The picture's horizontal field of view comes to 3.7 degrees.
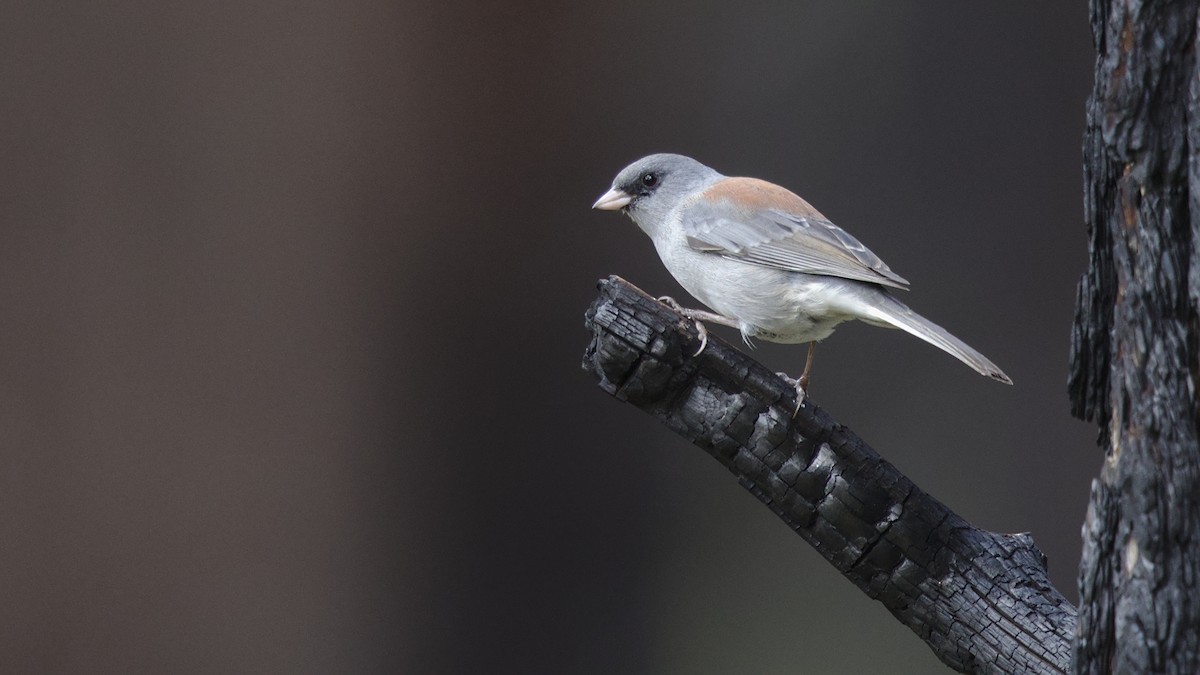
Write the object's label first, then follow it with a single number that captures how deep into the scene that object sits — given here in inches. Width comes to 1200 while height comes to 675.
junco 215.3
